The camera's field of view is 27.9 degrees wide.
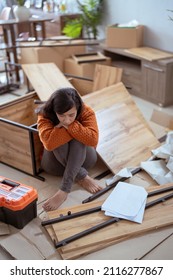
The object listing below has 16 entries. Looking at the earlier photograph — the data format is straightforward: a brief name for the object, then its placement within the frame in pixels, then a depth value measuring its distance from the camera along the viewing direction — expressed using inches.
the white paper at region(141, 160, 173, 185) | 89.9
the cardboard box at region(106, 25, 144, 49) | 155.9
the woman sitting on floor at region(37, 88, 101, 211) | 81.2
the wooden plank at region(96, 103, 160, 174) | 96.2
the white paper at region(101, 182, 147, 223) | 76.7
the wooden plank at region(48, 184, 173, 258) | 69.9
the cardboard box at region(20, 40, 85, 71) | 159.5
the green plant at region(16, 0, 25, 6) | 168.1
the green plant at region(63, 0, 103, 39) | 176.6
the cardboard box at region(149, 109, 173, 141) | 116.0
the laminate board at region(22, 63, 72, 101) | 113.2
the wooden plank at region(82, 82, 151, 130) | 106.2
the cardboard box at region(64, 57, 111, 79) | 157.4
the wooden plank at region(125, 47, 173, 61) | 140.6
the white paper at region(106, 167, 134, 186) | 90.4
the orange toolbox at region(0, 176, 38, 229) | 73.2
